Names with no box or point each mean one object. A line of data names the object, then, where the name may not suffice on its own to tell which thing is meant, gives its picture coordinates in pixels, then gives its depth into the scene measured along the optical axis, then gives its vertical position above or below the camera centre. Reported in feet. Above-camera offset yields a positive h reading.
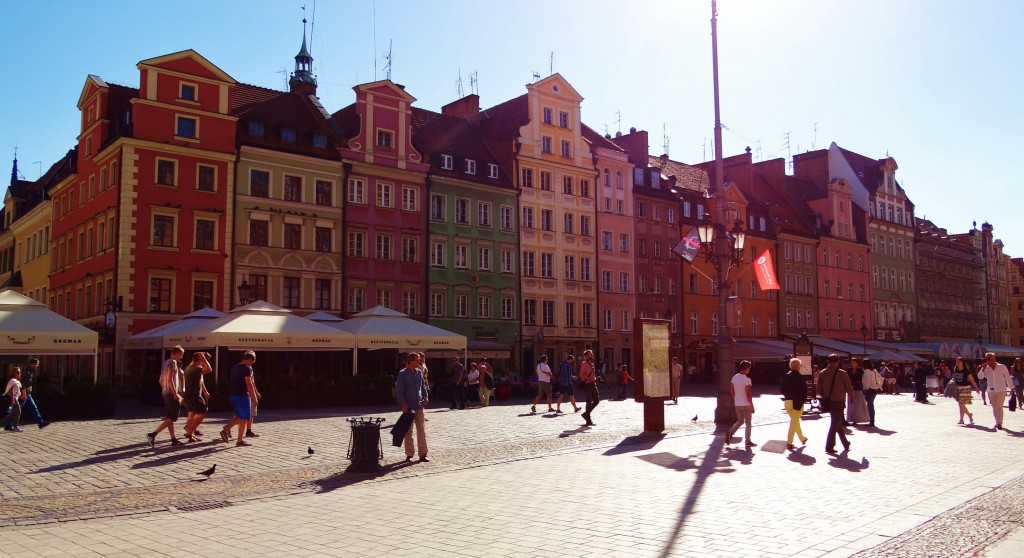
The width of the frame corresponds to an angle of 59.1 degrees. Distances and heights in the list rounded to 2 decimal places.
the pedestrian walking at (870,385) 75.10 -3.05
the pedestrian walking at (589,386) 72.95 -3.01
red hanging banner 80.07 +6.74
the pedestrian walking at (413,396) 48.60 -2.53
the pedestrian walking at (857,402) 73.51 -4.32
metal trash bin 44.19 -4.99
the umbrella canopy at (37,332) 75.66 +1.52
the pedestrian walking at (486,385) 98.94 -4.00
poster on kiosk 62.64 -1.47
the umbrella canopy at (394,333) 96.84 +1.74
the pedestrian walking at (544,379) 88.22 -2.95
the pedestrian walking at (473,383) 98.37 -3.70
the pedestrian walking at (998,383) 69.62 -2.70
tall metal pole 68.18 +0.73
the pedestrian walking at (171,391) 55.07 -2.58
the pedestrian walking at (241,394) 55.77 -2.76
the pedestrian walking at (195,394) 55.47 -2.73
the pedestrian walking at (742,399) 55.11 -3.08
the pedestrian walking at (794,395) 54.13 -2.79
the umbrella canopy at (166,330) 94.32 +2.02
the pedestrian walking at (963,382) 75.46 -3.38
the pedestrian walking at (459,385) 94.48 -3.77
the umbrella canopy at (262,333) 84.58 +1.53
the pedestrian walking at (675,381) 107.76 -3.88
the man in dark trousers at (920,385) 118.21 -4.80
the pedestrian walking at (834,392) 52.46 -2.63
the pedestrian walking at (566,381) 85.87 -3.05
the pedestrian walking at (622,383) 116.98 -4.57
